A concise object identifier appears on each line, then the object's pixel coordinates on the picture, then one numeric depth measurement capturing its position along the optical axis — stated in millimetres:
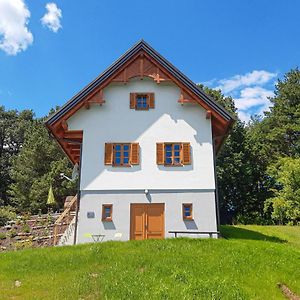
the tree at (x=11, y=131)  45334
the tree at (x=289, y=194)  22425
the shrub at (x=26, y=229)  19314
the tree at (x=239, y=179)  32718
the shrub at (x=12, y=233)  18632
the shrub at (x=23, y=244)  16467
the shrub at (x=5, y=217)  22793
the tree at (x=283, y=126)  34341
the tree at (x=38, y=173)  31736
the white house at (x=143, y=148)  13621
